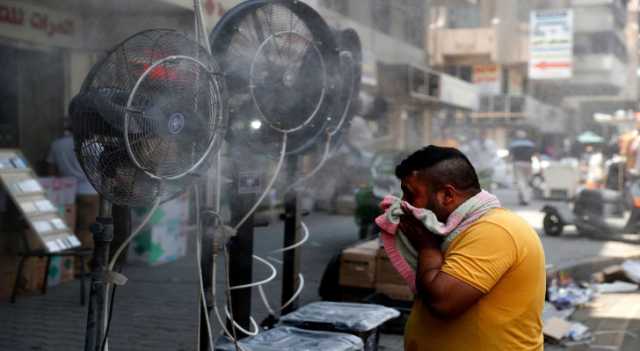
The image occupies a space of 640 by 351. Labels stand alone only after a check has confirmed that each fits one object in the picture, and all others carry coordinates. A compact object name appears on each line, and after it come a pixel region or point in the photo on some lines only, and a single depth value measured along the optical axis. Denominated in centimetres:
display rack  577
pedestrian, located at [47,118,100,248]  762
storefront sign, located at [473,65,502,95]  2965
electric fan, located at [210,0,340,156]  371
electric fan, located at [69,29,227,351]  263
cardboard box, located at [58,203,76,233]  718
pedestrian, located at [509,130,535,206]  1759
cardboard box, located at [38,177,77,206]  702
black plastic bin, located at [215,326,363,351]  341
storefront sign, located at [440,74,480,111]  1939
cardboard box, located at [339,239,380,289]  604
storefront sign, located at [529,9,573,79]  2106
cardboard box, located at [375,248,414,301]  588
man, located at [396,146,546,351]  213
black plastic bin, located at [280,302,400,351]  371
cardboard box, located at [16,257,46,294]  667
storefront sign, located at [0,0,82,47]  784
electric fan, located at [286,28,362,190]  462
